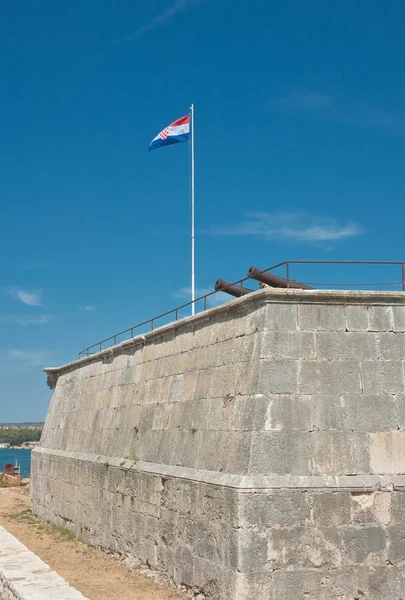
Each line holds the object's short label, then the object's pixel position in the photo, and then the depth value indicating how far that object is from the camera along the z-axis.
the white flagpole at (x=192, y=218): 16.98
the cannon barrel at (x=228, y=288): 12.27
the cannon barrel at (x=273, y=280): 11.20
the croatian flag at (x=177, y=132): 19.56
